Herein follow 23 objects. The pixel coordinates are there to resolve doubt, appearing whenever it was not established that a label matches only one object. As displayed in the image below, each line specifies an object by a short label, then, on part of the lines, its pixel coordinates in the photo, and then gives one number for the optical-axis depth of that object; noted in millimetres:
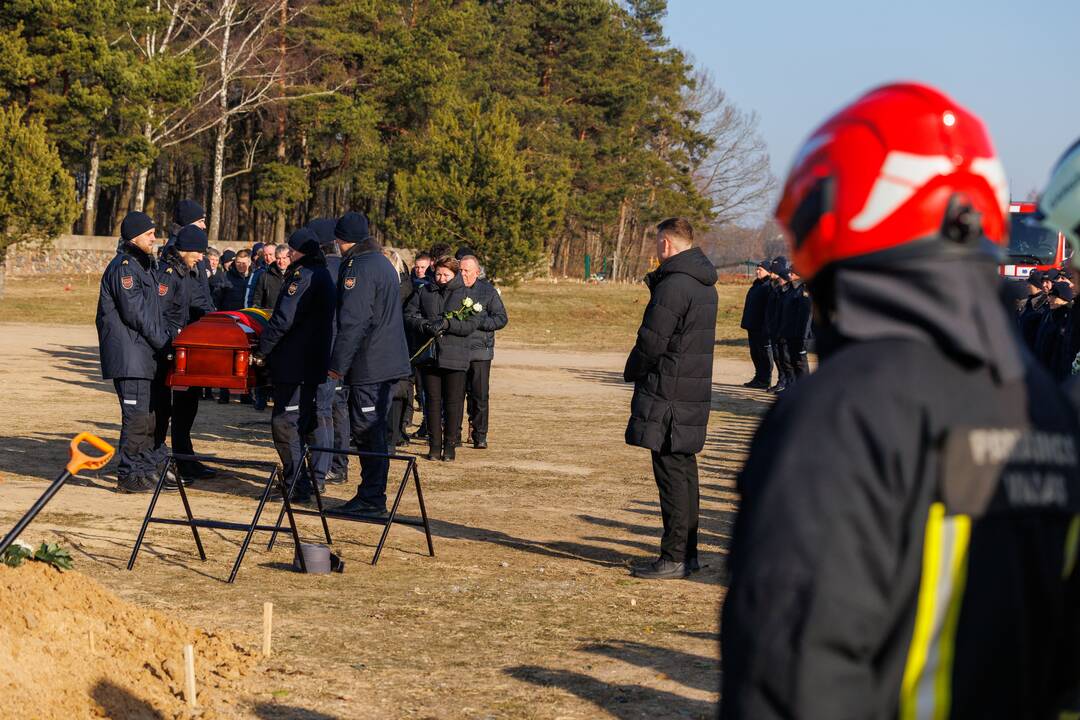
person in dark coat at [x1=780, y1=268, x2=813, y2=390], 20797
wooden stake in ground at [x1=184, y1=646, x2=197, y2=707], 5320
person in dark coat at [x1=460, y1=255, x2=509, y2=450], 13305
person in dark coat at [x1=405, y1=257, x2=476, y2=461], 12844
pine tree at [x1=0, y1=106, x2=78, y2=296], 36656
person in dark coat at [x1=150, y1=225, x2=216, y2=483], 10914
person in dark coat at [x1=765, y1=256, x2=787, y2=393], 21547
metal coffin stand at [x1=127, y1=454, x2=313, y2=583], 7621
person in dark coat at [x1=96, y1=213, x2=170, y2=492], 10430
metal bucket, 7973
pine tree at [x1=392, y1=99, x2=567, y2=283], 43469
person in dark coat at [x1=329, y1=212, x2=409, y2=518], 9594
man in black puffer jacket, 7918
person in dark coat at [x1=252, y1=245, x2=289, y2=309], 15441
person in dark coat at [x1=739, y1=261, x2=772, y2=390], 22641
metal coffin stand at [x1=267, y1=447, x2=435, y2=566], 8117
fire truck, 24688
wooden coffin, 9914
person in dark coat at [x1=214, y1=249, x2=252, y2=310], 18078
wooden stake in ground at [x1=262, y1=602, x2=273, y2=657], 6223
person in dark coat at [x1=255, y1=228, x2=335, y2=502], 9891
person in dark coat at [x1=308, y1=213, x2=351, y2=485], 10609
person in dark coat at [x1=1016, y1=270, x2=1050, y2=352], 14391
